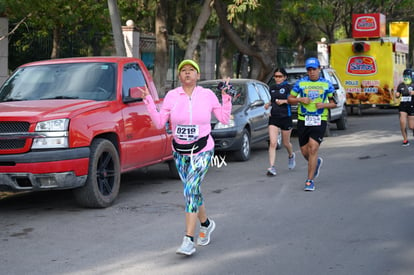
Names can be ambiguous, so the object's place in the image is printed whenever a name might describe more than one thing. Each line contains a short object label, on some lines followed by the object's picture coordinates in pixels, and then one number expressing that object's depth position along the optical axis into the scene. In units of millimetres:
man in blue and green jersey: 10570
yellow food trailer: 27281
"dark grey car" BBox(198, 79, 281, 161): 13836
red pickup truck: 8469
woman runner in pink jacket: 6844
